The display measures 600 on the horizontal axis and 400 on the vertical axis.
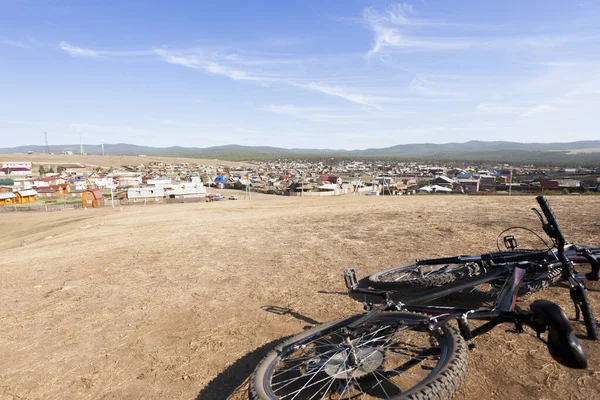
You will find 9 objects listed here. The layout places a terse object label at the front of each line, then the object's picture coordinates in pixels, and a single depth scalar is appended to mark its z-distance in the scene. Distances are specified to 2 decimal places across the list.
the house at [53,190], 67.31
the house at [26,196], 57.44
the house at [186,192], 54.17
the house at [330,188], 59.66
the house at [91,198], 46.78
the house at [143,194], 52.47
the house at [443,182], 69.66
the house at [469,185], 60.31
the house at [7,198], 54.66
